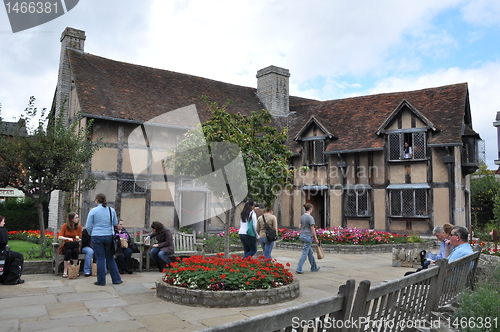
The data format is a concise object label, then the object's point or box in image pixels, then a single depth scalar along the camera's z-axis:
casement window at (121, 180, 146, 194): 16.19
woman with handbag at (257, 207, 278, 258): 9.03
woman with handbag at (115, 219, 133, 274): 9.01
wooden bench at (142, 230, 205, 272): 10.48
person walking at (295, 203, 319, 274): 9.34
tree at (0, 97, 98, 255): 10.36
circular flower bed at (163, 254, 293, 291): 6.38
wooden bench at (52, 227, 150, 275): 8.72
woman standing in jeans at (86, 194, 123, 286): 7.76
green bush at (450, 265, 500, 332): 4.43
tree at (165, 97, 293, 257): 8.95
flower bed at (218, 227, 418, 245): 14.97
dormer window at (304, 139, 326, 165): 20.28
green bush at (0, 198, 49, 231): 19.41
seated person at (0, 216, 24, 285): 7.65
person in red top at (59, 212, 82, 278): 8.59
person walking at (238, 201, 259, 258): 8.73
